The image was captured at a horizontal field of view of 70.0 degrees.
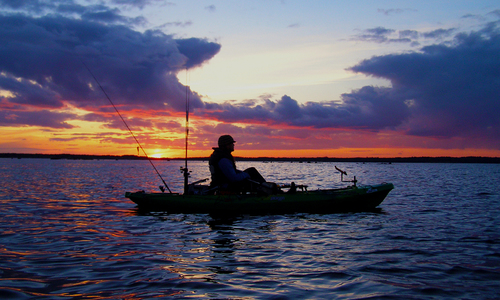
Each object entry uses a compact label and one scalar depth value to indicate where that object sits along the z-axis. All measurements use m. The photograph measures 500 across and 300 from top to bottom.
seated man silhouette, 11.92
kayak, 12.20
